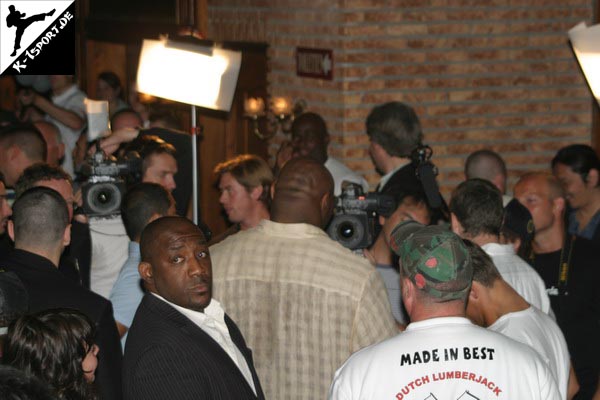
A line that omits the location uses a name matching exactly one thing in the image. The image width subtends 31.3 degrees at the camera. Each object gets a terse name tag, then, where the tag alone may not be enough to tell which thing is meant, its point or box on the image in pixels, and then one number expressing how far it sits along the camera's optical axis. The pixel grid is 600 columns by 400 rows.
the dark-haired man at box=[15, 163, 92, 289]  5.42
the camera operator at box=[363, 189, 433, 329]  5.39
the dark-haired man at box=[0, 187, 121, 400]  4.29
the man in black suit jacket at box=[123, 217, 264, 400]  3.63
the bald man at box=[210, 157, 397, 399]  4.39
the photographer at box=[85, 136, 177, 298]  6.06
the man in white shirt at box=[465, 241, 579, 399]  4.02
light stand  6.45
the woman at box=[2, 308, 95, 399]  3.20
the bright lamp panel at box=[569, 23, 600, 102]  5.37
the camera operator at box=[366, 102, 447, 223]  6.46
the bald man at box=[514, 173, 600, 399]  5.41
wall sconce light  8.92
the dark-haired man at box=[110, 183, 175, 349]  5.14
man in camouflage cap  3.25
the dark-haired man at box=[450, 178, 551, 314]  4.79
